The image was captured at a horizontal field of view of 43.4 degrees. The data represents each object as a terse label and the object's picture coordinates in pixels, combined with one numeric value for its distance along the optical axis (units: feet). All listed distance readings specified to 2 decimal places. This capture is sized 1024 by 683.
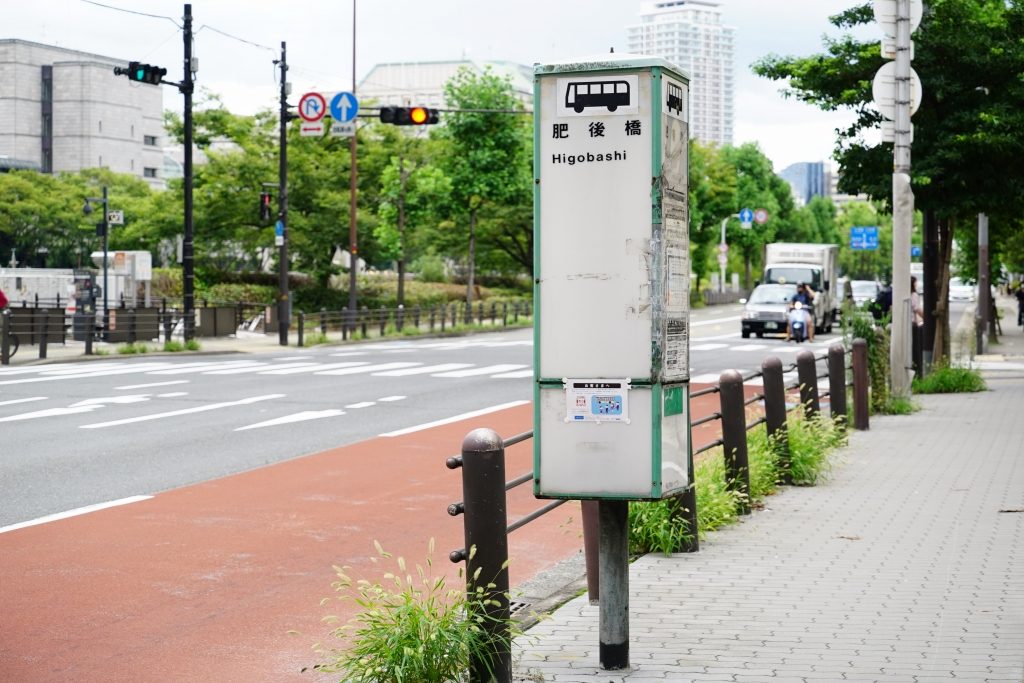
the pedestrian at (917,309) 72.68
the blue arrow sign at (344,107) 112.98
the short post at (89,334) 101.95
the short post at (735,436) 30.55
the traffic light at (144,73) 98.53
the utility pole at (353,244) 144.56
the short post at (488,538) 16.28
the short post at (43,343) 96.84
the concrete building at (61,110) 361.30
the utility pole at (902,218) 56.24
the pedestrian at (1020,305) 168.31
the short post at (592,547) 21.79
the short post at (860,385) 51.49
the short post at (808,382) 40.93
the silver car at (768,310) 141.79
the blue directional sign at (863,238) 261.24
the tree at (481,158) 175.32
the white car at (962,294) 307.37
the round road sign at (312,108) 127.44
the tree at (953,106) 68.18
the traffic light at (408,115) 93.86
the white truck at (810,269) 159.02
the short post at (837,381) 47.67
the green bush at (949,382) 71.10
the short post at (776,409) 35.22
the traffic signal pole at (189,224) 115.96
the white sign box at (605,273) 16.60
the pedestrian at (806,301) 134.10
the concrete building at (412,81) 599.57
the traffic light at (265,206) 134.00
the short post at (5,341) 92.79
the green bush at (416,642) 15.93
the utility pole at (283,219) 128.77
